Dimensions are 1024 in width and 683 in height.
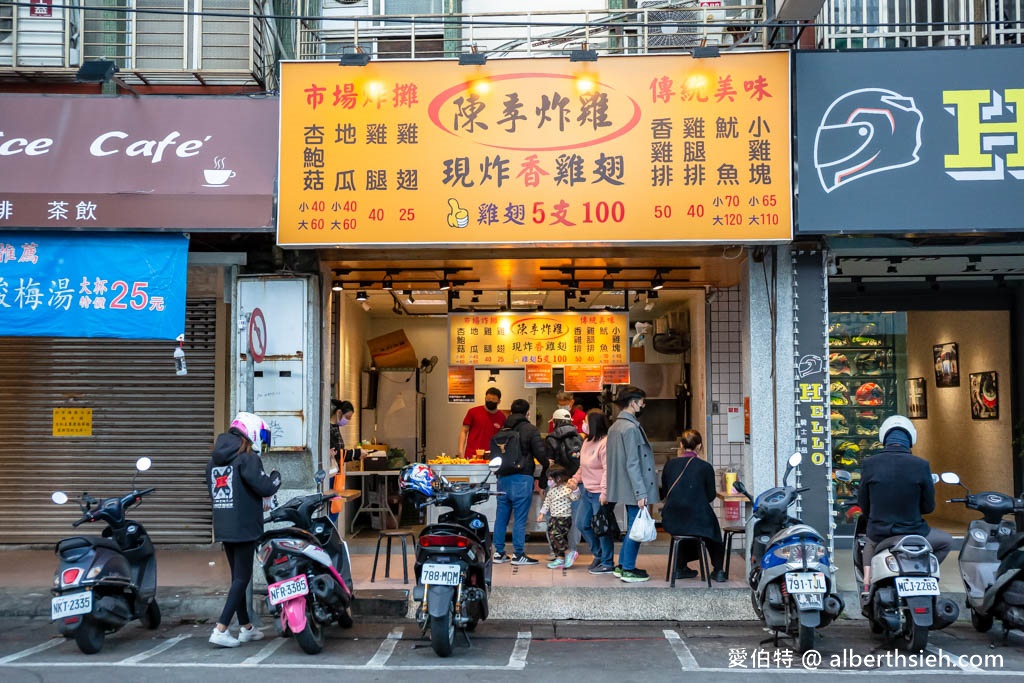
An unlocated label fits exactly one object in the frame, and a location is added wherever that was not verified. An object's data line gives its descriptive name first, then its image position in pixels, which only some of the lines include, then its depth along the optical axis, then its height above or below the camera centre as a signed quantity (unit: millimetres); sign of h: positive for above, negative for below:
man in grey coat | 9219 -925
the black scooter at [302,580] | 7097 -1498
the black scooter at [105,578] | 7113 -1524
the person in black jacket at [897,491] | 7340 -870
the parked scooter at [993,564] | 7371 -1498
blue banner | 9156 +985
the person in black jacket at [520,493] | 10164 -1199
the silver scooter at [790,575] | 6945 -1471
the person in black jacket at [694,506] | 9242 -1226
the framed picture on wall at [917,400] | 13664 -285
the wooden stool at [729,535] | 9653 -1592
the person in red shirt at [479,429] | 12102 -595
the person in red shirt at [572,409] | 11810 -359
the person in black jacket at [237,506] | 7500 -972
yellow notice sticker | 11836 -536
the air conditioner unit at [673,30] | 10875 +4153
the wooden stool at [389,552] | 9133 -1672
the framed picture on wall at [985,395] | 12680 -206
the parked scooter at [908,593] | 6965 -1605
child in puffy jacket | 10211 -1402
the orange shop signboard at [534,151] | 8992 +2252
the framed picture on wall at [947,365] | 13414 +223
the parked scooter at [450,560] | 7074 -1389
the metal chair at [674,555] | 9117 -1752
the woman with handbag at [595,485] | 9781 -1074
